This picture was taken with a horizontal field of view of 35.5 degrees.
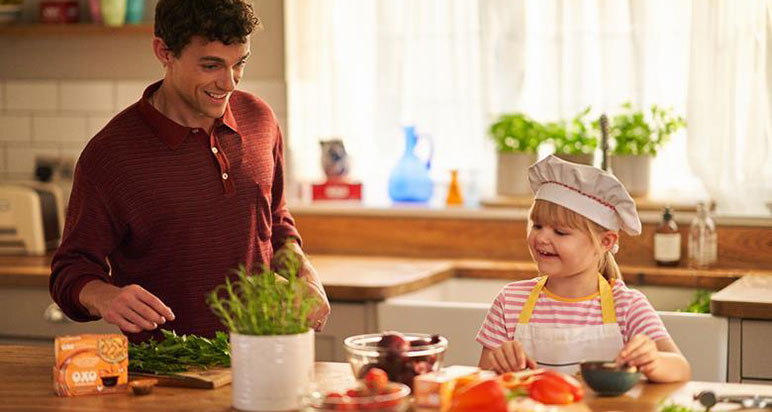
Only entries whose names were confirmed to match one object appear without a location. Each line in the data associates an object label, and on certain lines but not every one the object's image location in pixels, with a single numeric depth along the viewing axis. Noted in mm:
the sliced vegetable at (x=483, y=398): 1786
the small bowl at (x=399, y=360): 1990
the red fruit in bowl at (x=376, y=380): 1831
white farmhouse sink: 3268
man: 2617
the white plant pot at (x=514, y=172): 4188
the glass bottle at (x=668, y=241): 3842
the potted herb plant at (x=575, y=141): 4059
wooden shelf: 4473
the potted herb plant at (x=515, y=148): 4152
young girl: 2434
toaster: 4301
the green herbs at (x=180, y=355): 2275
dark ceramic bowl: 2031
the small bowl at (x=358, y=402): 1766
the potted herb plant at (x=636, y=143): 4043
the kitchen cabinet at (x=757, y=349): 3213
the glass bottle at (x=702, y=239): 3801
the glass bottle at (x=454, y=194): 4328
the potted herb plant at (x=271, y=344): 1948
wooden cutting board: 2176
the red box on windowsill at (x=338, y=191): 4434
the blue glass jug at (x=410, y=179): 4336
